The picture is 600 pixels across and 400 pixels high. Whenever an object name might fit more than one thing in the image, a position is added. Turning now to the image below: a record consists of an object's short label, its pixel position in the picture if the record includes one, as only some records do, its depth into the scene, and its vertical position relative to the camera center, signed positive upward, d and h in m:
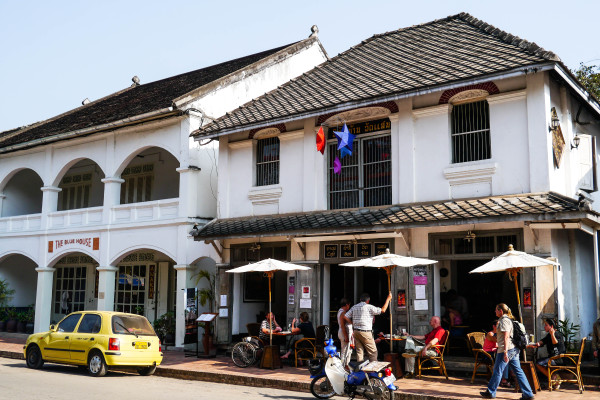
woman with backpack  9.96 -1.03
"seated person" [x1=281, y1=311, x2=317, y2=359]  14.16 -0.84
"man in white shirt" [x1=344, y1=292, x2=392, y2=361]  11.45 -0.67
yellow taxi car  12.92 -1.11
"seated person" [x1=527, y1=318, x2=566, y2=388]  10.76 -0.89
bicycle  14.09 -1.38
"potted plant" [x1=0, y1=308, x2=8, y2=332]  23.59 -1.09
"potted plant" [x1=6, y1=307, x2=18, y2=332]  23.33 -1.14
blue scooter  9.76 -1.40
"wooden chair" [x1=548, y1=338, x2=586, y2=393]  10.55 -1.29
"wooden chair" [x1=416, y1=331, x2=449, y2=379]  12.03 -1.30
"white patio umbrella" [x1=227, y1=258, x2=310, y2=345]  13.87 +0.55
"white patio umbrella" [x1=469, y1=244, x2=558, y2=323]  10.41 +0.52
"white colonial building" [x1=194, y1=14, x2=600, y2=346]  12.22 +2.56
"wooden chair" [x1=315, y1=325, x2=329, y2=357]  14.09 -1.05
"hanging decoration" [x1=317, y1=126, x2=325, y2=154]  14.94 +3.62
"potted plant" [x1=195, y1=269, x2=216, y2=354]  17.95 +0.04
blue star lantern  14.23 +3.52
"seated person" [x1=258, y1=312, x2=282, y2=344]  14.20 -0.83
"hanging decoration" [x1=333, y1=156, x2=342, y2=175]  15.02 +3.02
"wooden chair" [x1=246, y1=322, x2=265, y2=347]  15.27 -0.92
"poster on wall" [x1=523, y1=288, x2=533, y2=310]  11.81 -0.11
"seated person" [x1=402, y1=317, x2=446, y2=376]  11.98 -1.04
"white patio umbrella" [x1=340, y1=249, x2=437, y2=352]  11.97 +0.60
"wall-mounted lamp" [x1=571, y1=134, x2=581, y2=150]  13.91 +3.38
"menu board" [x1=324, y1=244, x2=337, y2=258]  14.84 +0.99
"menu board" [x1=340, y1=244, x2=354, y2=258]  14.57 +0.98
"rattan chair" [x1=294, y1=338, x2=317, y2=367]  14.01 -1.30
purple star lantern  14.39 +3.24
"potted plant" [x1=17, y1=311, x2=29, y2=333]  23.11 -1.12
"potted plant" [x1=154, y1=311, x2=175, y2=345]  18.58 -1.10
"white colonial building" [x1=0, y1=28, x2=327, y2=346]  18.81 +3.56
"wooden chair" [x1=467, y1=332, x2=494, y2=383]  11.37 -1.13
